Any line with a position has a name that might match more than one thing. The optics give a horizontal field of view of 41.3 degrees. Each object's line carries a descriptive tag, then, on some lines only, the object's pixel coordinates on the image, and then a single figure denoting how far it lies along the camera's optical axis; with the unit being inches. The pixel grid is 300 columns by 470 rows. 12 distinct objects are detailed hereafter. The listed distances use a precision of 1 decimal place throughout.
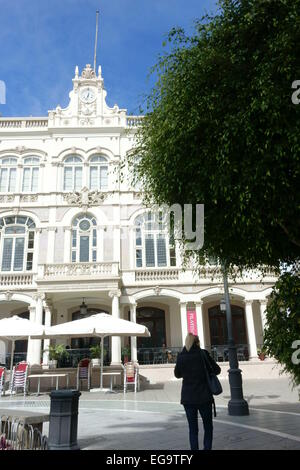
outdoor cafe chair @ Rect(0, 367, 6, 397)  649.9
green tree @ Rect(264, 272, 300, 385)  235.8
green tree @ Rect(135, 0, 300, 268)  234.1
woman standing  228.5
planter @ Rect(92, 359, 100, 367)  770.1
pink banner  884.0
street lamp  377.7
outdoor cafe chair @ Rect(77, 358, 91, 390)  658.8
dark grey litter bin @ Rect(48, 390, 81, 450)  250.5
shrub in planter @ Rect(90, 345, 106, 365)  744.0
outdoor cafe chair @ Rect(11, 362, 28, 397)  627.5
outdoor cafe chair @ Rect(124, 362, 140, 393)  655.8
